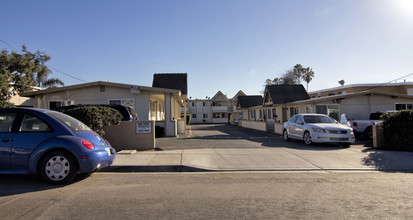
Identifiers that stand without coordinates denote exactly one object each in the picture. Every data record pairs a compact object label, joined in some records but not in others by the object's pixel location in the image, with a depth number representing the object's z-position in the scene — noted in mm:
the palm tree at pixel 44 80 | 33250
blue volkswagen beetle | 5109
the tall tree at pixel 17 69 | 22109
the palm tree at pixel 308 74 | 52978
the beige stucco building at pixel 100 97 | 16047
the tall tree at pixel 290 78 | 53634
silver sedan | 11258
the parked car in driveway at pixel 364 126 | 14461
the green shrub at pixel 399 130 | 9758
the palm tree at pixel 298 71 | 53469
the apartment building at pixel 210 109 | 62684
